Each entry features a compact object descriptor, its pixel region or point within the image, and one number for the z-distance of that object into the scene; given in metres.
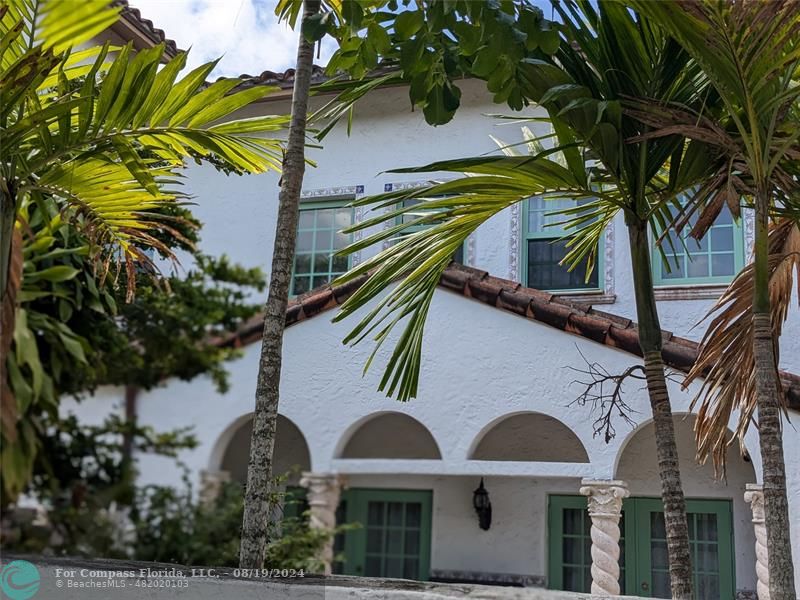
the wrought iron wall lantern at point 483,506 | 6.51
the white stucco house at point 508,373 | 5.39
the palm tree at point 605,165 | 3.77
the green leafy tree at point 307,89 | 3.53
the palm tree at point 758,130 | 3.37
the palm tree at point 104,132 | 3.47
